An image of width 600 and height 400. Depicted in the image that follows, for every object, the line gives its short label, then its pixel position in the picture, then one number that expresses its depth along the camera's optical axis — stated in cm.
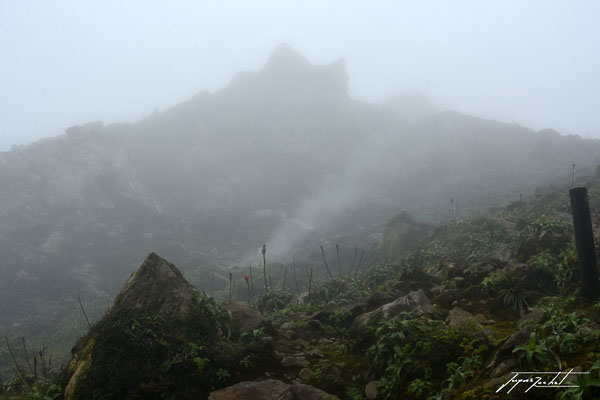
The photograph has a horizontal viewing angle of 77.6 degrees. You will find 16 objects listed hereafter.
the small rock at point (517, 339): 417
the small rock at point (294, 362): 613
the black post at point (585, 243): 598
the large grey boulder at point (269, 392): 499
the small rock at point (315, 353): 676
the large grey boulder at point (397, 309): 699
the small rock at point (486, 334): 486
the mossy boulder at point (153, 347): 502
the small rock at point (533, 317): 565
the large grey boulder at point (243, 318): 745
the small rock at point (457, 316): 644
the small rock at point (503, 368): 384
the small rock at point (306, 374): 575
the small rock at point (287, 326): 822
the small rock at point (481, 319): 678
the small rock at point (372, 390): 497
